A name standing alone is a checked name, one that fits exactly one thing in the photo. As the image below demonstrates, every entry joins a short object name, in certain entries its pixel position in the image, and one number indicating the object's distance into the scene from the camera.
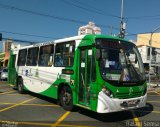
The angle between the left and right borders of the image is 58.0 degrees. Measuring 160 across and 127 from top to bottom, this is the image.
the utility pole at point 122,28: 14.03
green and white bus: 4.69
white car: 15.52
